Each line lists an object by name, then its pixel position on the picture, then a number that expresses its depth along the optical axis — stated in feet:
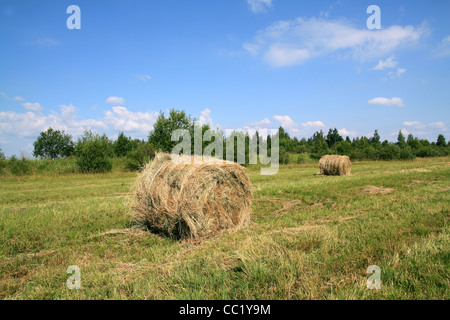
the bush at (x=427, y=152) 204.44
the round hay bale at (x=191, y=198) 21.30
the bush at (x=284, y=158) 159.43
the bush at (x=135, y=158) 106.32
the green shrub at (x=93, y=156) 101.55
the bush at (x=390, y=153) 172.14
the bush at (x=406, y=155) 169.60
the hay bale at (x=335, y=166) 73.92
